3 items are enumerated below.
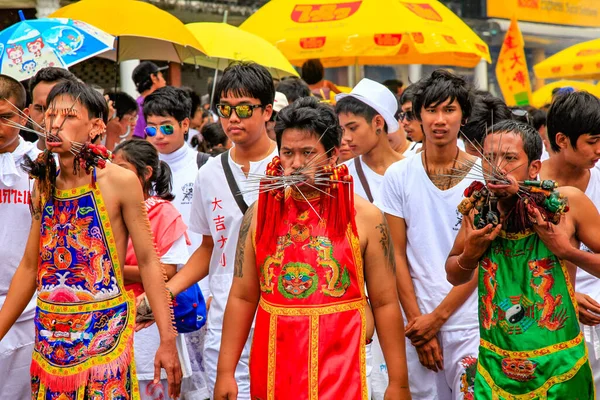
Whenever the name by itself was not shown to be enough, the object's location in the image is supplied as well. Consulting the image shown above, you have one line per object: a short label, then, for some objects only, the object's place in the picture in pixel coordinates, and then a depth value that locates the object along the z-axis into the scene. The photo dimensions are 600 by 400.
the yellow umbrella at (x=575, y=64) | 17.03
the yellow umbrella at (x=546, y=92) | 20.25
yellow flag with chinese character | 15.35
